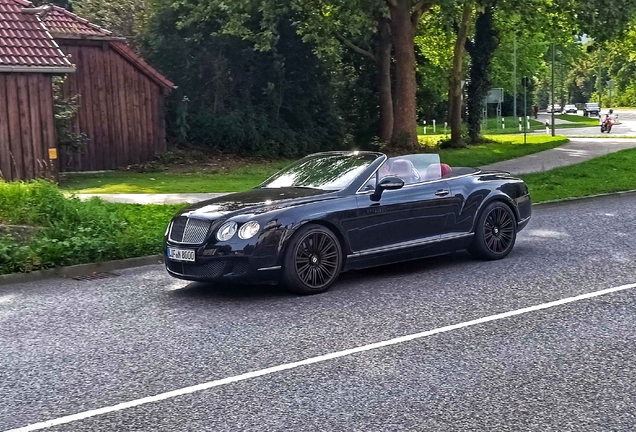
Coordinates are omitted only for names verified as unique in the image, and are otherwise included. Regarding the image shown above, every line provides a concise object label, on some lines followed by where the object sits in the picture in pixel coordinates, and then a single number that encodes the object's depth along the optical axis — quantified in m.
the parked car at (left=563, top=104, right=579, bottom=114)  105.31
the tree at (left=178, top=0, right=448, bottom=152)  25.28
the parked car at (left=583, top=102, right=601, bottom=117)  87.69
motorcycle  46.31
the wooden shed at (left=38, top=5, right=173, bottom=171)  25.89
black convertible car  8.40
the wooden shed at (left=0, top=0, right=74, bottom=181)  20.28
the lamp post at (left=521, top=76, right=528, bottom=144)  33.29
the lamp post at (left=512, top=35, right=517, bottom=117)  50.16
